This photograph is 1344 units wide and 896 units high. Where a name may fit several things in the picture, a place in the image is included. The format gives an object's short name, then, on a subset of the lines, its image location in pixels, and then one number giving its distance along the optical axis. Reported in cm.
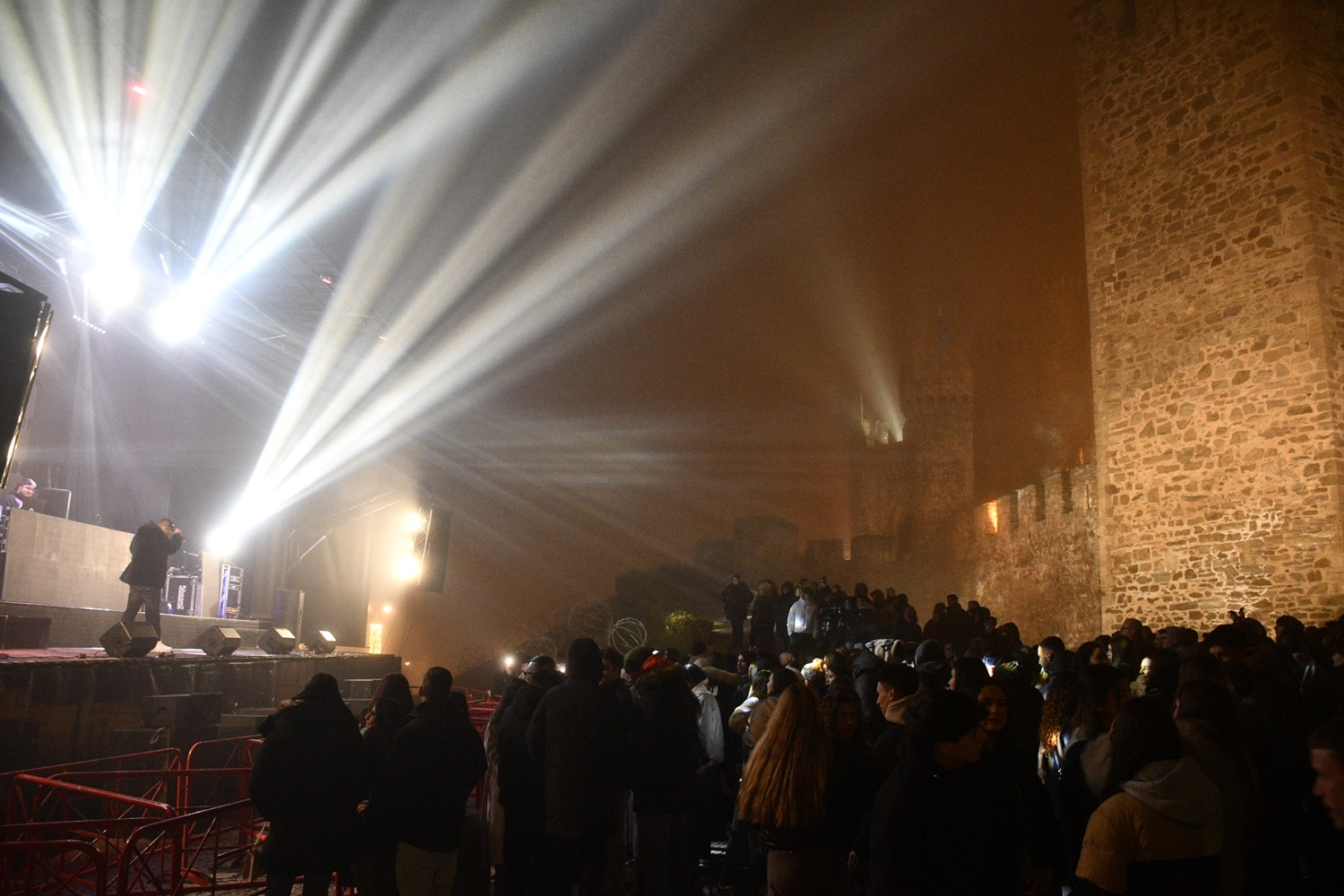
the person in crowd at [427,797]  421
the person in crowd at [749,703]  535
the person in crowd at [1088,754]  319
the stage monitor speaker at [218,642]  1022
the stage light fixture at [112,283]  1187
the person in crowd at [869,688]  514
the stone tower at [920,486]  2564
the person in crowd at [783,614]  1462
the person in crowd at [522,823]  467
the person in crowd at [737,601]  1614
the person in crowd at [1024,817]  285
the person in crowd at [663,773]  462
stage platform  986
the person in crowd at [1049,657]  566
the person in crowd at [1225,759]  291
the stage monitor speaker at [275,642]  1216
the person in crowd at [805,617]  1335
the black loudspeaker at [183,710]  861
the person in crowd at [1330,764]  217
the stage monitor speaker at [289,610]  1585
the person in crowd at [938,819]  274
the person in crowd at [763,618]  1454
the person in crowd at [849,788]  328
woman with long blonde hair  321
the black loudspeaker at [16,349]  410
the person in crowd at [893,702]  402
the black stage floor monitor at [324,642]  1411
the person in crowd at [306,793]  409
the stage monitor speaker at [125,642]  850
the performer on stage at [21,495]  1088
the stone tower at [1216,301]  970
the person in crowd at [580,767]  441
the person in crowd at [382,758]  425
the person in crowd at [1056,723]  379
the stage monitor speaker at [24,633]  901
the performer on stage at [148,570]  986
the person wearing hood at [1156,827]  261
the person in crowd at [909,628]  1059
